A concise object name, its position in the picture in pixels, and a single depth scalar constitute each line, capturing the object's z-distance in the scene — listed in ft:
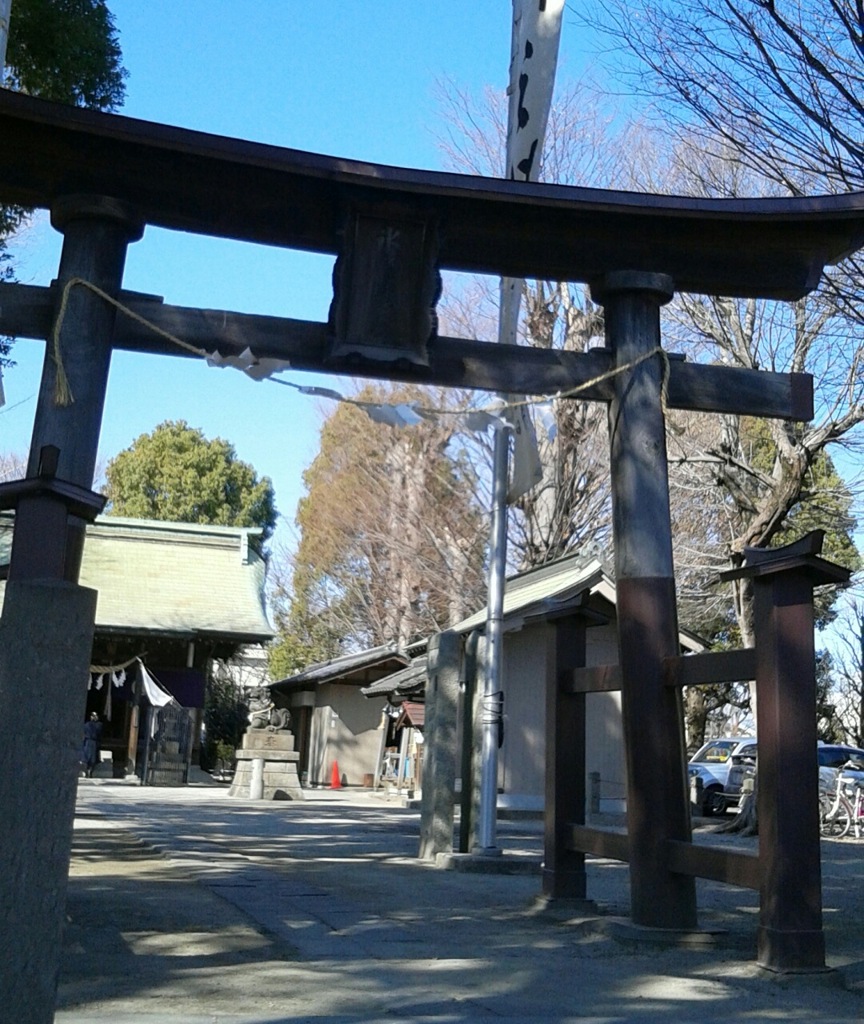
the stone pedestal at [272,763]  72.02
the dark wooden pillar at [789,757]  18.06
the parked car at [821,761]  71.72
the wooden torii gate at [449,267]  21.21
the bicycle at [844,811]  60.90
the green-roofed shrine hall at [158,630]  83.35
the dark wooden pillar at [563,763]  24.45
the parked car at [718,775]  73.67
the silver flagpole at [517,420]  31.73
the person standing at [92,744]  83.15
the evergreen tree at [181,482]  143.13
